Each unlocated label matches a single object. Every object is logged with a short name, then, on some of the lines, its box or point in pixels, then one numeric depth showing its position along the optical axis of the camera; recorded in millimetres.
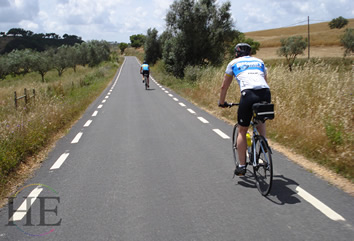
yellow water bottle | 4383
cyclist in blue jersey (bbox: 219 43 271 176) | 3965
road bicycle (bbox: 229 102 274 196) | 3801
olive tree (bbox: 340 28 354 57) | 57688
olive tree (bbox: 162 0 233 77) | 27047
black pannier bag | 3799
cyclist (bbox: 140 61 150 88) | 20531
